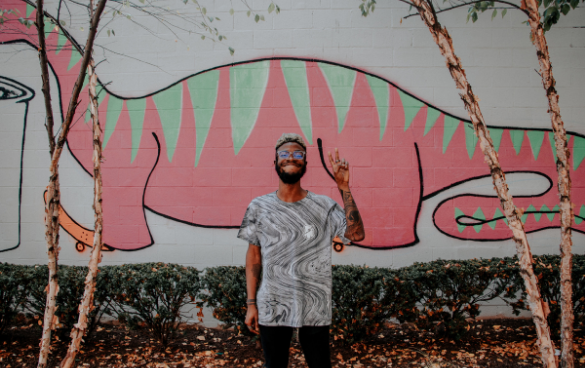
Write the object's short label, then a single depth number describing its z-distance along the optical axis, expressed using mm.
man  1890
